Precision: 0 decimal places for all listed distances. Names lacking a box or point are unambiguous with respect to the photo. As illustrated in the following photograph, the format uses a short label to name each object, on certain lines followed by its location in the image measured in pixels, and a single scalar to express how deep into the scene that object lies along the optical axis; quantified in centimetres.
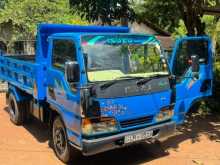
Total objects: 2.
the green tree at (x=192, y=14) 590
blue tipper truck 340
